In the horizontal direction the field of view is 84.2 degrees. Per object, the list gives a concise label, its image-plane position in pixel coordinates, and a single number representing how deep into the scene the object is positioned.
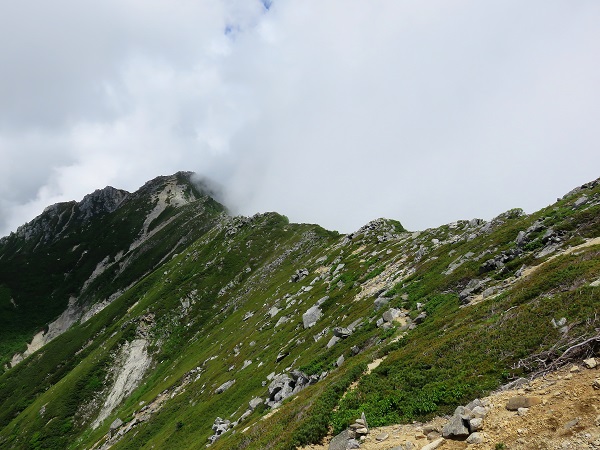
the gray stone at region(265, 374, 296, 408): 33.78
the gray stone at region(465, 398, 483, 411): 13.65
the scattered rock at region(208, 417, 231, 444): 37.28
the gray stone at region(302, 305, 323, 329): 51.25
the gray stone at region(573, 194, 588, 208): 33.19
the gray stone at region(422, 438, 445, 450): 12.60
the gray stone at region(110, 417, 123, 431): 73.76
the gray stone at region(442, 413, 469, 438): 12.52
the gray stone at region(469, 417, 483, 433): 12.45
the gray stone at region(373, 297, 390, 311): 36.67
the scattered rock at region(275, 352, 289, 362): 46.00
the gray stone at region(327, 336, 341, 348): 36.11
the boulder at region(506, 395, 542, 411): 12.04
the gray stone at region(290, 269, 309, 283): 85.94
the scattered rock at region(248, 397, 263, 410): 37.38
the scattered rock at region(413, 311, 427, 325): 28.47
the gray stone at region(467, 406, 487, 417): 12.92
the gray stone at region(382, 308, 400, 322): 31.46
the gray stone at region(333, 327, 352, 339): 35.94
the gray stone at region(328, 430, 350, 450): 15.98
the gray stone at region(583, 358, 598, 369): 12.02
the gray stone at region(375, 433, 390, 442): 14.98
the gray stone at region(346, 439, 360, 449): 15.45
